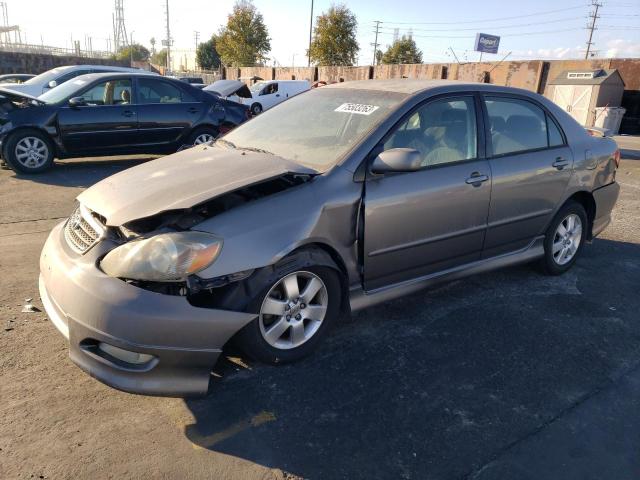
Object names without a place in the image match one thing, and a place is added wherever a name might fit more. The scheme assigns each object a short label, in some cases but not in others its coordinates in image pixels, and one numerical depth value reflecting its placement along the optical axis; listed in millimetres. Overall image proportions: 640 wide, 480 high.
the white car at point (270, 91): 22902
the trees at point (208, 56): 72000
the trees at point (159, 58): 106206
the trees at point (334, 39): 45969
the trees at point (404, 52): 55375
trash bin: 20750
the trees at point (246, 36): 50281
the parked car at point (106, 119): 7789
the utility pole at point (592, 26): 64375
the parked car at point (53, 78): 11734
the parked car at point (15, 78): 16547
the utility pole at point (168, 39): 64363
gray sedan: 2432
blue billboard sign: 39844
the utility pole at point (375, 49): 66050
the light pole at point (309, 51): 45481
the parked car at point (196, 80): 28384
